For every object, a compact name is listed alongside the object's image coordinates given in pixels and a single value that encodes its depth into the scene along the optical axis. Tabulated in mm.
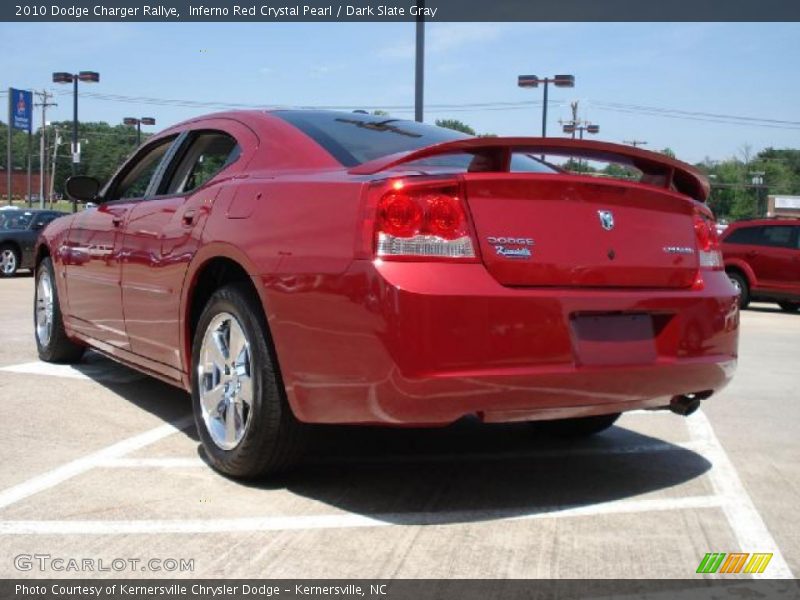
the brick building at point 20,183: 117488
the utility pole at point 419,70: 16531
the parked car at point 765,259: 15523
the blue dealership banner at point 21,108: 40312
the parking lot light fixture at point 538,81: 28672
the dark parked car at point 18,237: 18000
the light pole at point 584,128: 41169
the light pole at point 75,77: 32750
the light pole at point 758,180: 67888
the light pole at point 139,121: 38969
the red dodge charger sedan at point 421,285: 2932
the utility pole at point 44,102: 73625
